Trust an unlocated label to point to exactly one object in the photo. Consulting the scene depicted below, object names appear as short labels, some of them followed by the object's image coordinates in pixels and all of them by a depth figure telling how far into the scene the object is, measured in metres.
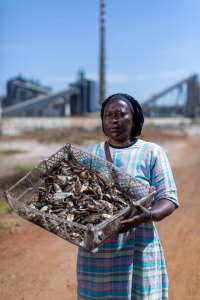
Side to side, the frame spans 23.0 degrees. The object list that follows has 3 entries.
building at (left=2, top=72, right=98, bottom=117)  58.87
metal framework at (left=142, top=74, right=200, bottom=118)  67.06
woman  2.59
